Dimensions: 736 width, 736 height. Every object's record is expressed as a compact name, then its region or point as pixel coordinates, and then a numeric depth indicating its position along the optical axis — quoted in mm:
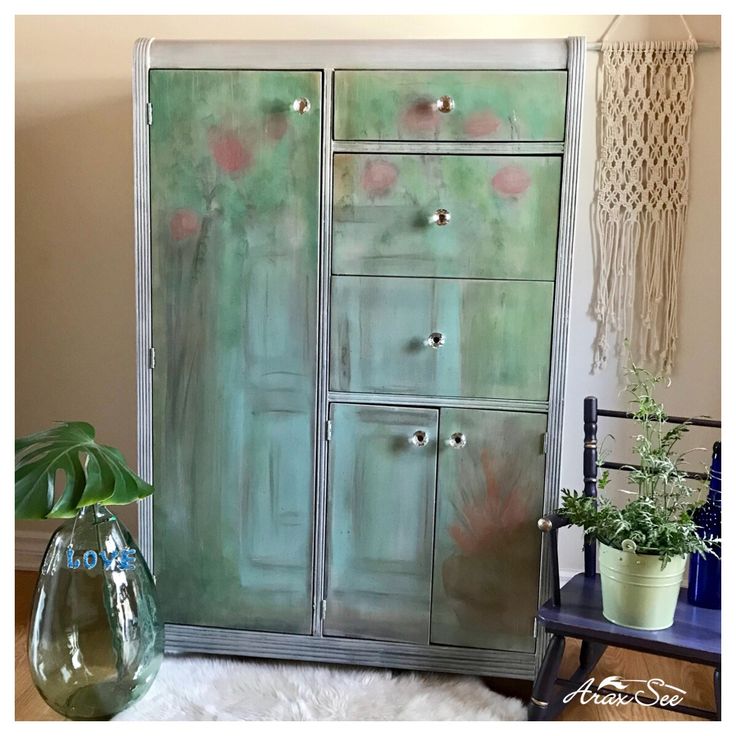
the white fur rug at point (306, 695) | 1661
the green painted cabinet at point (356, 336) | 1636
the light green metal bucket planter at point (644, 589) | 1518
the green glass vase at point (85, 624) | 1594
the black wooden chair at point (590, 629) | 1479
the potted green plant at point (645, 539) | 1520
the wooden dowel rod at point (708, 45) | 1955
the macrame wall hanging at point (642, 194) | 1989
